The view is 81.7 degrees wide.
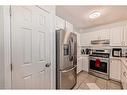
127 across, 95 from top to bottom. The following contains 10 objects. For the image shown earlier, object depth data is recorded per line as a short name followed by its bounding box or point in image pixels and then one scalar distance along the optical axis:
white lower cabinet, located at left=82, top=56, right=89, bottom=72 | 3.08
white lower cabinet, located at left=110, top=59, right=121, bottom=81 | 2.30
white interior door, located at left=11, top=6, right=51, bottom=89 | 0.99
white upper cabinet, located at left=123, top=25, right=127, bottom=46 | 2.33
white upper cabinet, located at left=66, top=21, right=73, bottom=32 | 2.10
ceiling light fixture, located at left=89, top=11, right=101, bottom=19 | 2.06
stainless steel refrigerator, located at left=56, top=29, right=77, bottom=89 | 1.55
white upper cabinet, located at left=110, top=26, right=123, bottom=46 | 2.44
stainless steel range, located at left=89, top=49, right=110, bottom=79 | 2.54
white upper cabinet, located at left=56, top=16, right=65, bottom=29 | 1.74
